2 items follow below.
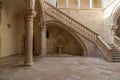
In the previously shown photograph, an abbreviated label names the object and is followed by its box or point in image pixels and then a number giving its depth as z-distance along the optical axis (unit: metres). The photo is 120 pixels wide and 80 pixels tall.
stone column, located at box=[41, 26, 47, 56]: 7.49
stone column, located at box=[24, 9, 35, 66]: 4.25
